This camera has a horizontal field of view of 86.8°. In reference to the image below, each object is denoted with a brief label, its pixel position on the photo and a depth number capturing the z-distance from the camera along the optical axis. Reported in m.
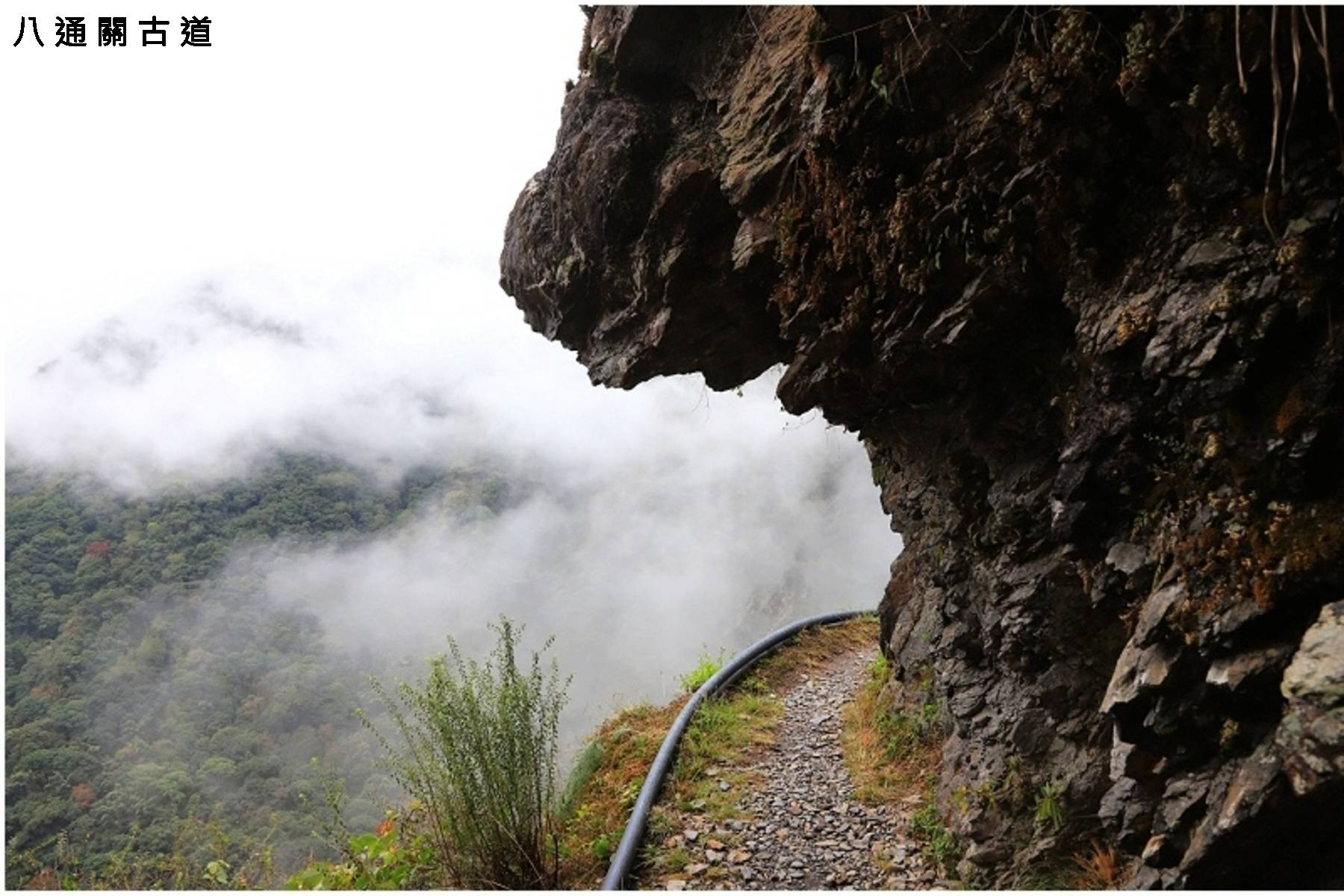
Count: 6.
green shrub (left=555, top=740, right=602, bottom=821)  5.60
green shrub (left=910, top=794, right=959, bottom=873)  4.39
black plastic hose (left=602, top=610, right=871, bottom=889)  4.61
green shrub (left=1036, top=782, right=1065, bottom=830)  3.80
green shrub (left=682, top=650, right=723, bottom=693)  8.76
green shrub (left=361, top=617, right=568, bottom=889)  4.38
